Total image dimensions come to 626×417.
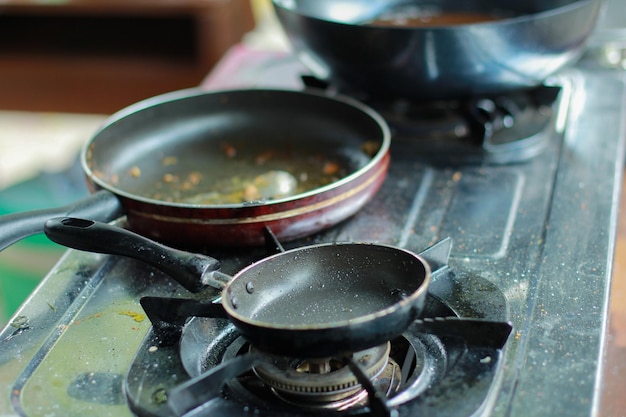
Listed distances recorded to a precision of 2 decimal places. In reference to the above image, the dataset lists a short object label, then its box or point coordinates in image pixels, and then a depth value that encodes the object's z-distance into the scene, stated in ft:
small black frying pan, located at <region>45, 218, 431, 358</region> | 2.17
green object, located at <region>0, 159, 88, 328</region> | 5.14
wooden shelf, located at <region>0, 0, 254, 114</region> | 8.75
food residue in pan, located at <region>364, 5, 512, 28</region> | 4.04
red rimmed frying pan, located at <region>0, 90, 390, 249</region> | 2.65
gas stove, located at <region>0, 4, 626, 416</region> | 1.96
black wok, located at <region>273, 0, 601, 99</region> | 3.12
